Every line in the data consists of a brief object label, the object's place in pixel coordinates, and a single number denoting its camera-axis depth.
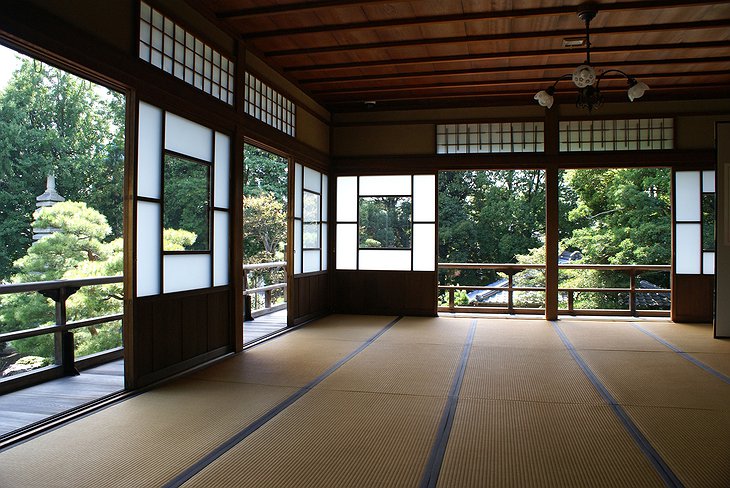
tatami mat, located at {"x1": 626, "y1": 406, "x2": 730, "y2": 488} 2.34
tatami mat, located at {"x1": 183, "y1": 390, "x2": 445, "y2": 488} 2.32
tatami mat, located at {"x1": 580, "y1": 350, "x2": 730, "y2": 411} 3.52
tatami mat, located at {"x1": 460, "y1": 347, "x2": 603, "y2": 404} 3.64
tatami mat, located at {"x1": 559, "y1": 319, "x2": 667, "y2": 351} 5.41
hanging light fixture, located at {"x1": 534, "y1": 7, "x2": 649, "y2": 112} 4.30
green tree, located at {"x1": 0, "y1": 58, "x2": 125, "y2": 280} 8.78
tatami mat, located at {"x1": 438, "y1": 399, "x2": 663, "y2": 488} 2.32
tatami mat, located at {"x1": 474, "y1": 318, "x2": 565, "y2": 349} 5.56
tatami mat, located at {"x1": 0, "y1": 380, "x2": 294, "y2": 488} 2.32
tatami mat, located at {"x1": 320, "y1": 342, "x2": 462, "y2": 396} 3.85
